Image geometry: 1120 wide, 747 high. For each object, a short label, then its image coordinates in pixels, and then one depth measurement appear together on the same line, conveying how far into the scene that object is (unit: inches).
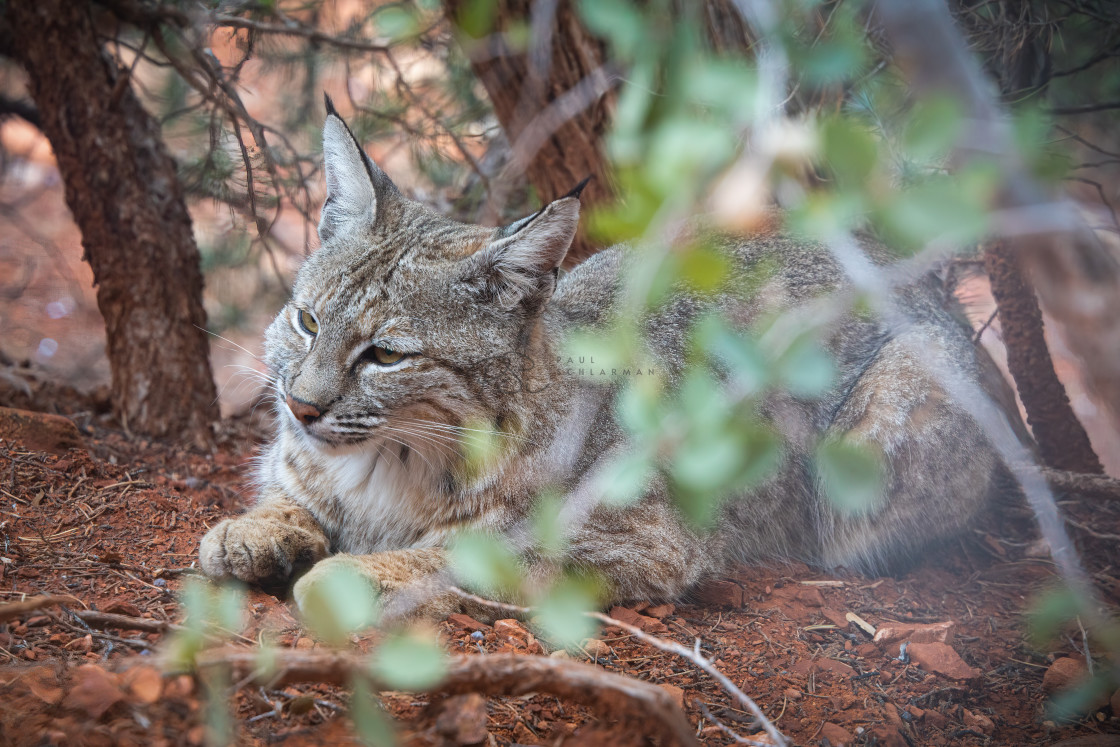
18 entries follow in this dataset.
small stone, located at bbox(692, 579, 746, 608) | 273.4
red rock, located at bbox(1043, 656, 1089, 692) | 229.0
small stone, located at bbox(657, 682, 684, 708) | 195.5
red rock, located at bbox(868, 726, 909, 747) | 196.5
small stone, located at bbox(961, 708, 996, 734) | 210.8
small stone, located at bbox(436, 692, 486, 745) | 146.8
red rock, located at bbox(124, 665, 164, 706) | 138.6
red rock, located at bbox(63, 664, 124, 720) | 139.6
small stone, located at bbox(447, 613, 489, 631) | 222.7
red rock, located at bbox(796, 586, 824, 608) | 279.4
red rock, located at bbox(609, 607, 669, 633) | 243.1
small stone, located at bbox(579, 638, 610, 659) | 219.8
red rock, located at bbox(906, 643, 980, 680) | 236.2
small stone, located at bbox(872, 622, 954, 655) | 252.1
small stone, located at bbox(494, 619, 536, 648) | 217.1
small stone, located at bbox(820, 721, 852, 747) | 194.2
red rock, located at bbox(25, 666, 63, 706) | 145.7
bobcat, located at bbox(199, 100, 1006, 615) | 240.1
